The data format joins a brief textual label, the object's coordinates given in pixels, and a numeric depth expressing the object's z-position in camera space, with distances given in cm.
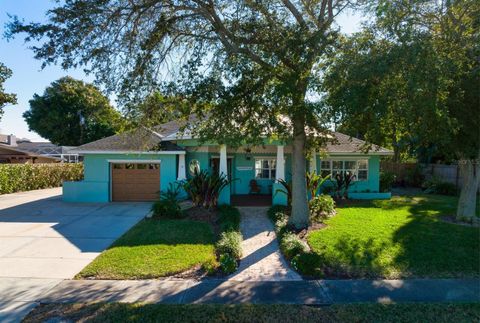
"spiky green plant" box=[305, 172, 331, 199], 1311
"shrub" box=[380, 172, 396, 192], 1883
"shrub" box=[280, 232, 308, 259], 781
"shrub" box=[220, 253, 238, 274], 692
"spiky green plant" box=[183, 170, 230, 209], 1321
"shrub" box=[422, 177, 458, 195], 2006
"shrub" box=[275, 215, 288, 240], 988
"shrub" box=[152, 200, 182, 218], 1215
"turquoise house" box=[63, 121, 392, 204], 1614
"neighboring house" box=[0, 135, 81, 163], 3709
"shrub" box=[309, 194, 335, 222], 1195
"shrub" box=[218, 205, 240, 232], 1034
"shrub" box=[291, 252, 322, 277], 681
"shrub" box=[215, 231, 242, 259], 794
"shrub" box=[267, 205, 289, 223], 1189
